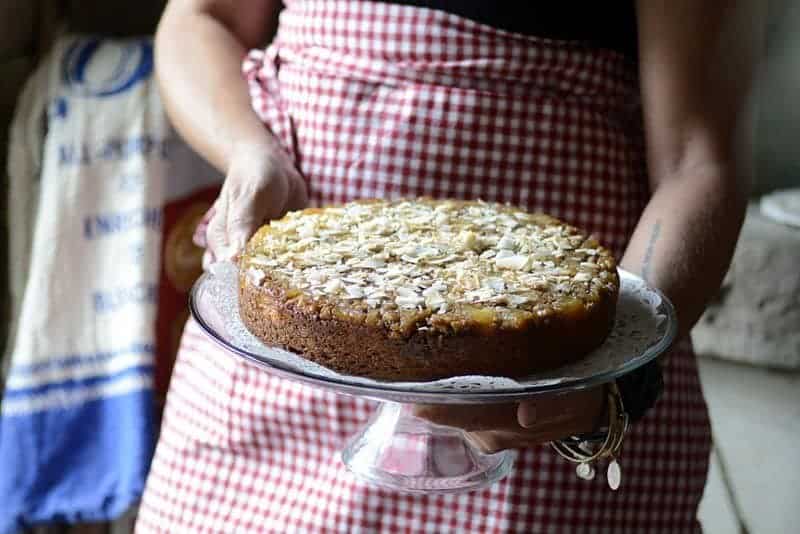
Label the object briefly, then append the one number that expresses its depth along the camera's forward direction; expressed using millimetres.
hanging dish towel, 1225
